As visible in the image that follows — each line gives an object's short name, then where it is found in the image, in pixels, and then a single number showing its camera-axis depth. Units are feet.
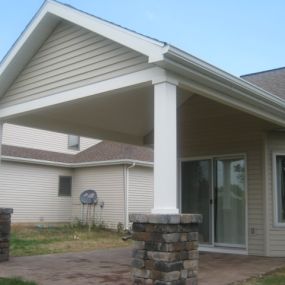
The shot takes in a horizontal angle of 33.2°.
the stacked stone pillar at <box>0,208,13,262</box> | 28.32
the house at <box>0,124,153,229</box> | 60.85
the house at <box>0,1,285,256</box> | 20.33
